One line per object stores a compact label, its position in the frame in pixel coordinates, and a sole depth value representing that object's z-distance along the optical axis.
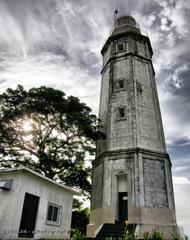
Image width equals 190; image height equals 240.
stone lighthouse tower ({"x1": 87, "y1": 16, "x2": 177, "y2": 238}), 13.69
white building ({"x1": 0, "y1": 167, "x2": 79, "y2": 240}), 8.54
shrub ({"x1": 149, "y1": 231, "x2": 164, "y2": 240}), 9.62
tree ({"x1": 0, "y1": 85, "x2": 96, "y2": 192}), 15.30
